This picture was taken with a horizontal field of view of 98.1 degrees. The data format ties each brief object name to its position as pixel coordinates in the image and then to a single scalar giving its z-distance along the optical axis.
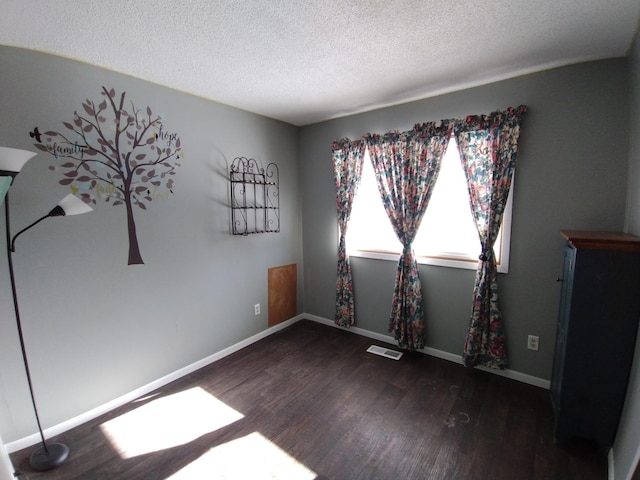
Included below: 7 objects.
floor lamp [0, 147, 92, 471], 1.50
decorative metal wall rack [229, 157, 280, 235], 2.80
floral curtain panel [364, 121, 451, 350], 2.52
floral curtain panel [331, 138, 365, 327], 3.00
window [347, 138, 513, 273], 2.43
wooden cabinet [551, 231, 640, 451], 1.47
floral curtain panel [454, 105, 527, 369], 2.18
